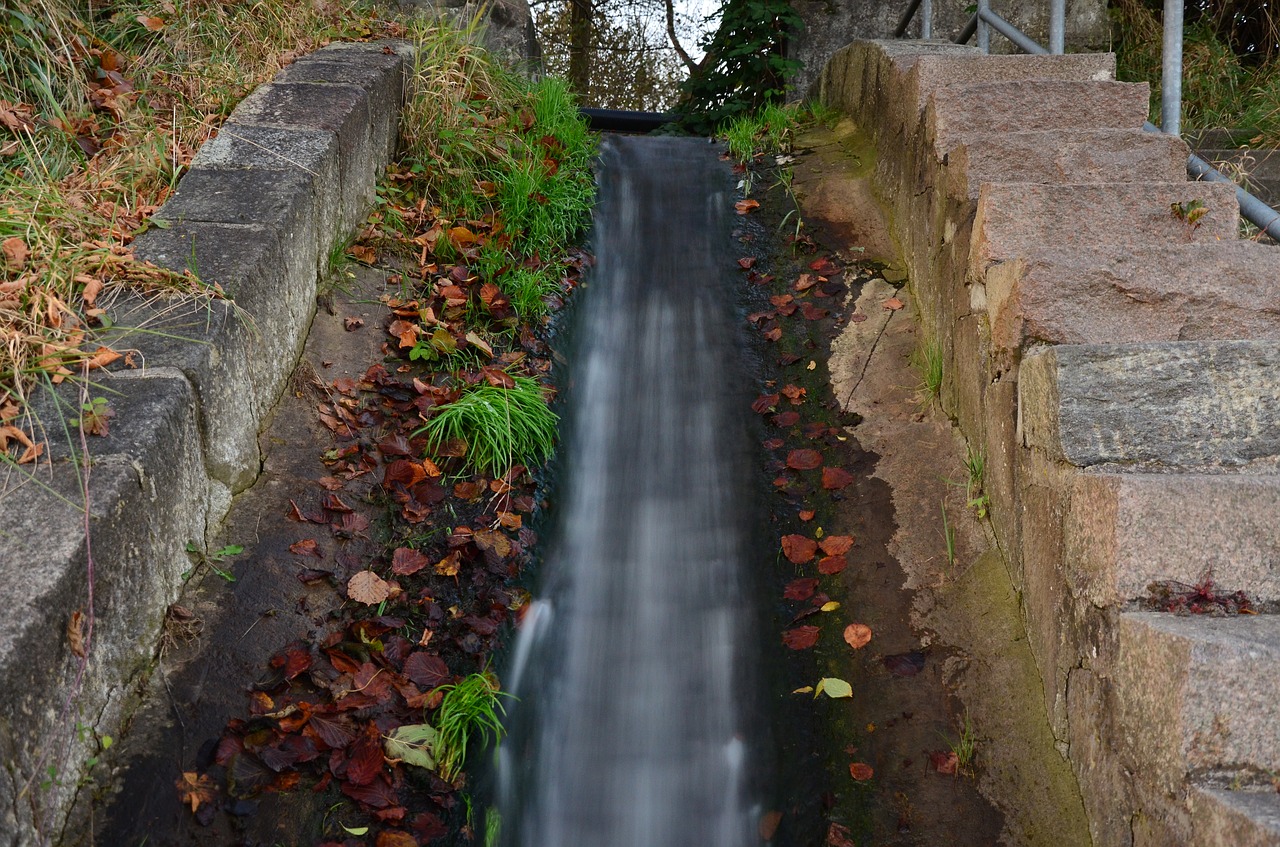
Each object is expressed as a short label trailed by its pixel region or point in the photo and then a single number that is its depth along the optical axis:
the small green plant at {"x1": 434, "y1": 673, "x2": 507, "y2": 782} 2.40
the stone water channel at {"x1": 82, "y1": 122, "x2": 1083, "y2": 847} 2.23
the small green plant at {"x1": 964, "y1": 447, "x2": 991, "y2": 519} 2.80
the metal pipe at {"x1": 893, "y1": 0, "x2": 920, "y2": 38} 5.44
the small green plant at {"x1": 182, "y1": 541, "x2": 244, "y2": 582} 2.51
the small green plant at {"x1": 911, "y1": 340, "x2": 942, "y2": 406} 3.26
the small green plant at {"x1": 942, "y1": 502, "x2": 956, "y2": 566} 2.75
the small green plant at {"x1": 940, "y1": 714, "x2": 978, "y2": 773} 2.30
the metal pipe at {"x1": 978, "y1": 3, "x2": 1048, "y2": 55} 4.05
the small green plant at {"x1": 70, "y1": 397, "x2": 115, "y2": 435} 2.23
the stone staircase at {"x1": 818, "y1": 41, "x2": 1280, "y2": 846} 1.68
